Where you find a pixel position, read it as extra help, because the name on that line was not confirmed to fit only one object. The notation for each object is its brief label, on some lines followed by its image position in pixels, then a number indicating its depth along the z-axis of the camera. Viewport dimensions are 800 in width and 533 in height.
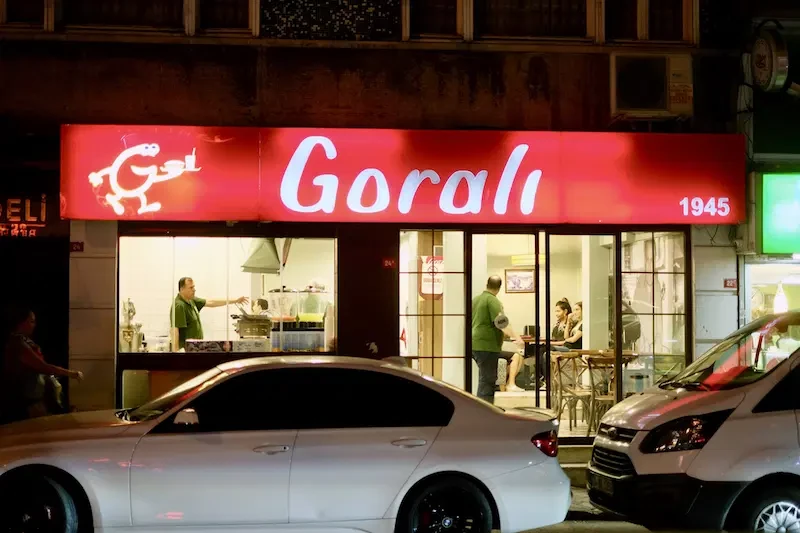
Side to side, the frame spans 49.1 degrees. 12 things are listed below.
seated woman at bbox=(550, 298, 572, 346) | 12.59
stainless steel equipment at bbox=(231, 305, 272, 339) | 11.07
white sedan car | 6.41
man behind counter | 10.92
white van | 6.72
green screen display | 10.97
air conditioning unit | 11.22
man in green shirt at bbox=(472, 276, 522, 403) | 11.29
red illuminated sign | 10.27
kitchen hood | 11.05
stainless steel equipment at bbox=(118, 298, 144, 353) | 10.84
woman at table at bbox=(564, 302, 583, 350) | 12.52
